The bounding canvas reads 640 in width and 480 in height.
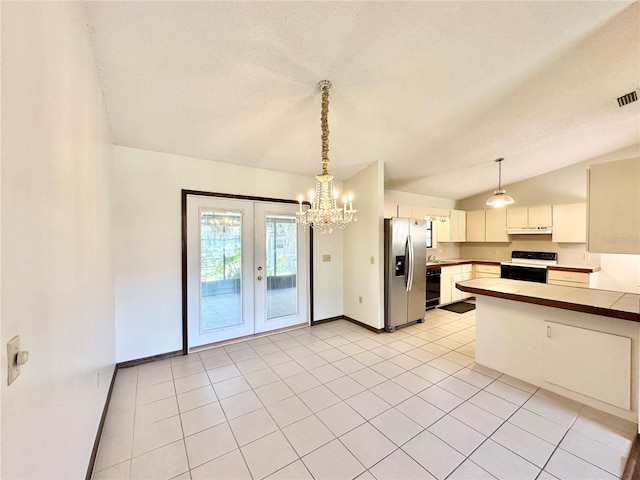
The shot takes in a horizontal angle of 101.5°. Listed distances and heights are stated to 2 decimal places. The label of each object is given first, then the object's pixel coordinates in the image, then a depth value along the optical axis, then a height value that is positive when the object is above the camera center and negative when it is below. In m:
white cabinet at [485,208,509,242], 5.68 +0.25
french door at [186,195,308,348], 3.39 -0.43
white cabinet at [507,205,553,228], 5.07 +0.39
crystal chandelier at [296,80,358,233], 2.25 +0.33
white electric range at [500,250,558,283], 4.86 -0.57
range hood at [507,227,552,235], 5.08 +0.11
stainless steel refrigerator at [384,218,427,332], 3.95 -0.53
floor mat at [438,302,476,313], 5.12 -1.44
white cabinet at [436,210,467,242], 5.94 +0.20
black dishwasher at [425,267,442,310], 5.01 -0.98
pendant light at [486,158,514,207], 3.99 +0.56
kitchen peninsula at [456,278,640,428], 2.05 -0.94
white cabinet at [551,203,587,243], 4.71 +0.23
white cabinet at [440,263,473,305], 5.28 -0.91
